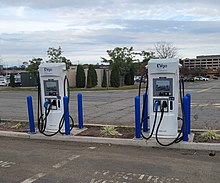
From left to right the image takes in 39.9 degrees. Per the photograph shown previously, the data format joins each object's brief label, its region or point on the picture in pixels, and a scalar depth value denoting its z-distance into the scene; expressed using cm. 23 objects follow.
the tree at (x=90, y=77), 3675
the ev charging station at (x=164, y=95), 686
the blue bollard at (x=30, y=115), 820
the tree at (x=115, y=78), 3841
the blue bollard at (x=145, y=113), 744
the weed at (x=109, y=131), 780
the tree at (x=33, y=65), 3999
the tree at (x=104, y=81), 3881
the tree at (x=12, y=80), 4325
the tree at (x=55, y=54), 3856
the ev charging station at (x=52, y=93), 795
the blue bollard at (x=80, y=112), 852
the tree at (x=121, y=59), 4483
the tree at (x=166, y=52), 6153
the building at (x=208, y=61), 14550
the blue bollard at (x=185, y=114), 683
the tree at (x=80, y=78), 3721
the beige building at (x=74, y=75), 3859
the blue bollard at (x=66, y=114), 770
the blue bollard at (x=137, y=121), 720
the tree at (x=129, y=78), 4375
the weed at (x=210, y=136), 701
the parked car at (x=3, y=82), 5159
